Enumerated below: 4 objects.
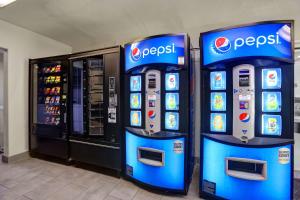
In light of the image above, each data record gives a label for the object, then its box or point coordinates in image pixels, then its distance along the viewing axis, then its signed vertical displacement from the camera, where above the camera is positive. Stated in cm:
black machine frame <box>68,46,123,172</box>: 248 -73
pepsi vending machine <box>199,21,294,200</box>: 162 -14
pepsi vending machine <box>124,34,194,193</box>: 199 -19
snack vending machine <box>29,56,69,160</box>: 298 -17
